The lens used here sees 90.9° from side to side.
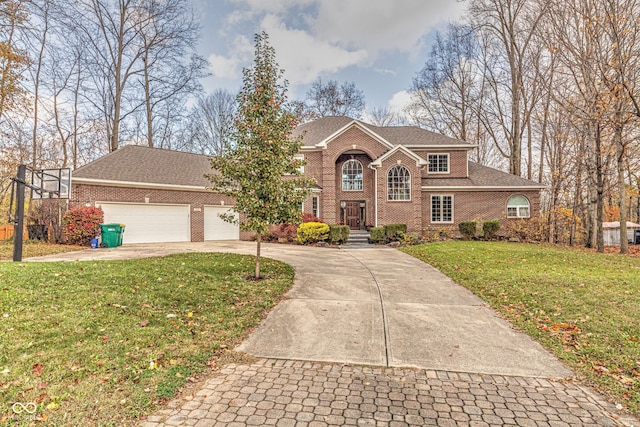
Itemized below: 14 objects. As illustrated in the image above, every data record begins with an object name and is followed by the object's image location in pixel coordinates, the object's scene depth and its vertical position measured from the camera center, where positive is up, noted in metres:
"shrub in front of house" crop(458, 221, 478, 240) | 17.53 -0.45
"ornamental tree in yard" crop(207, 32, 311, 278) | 7.39 +1.59
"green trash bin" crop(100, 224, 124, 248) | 13.99 -0.61
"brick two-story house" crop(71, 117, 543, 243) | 15.95 +1.95
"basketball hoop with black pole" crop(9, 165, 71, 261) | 8.67 +0.99
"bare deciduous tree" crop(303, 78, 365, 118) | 32.34 +12.53
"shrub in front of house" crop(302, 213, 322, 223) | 17.61 +0.15
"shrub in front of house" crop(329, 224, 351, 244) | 16.66 -0.70
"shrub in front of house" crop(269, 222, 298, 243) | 17.29 -0.74
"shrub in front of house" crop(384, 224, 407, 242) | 17.28 -0.61
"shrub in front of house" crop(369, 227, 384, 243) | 17.27 -0.72
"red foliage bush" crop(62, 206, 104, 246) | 13.66 -0.21
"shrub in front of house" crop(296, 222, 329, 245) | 16.56 -0.65
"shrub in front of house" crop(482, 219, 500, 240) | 17.61 -0.39
